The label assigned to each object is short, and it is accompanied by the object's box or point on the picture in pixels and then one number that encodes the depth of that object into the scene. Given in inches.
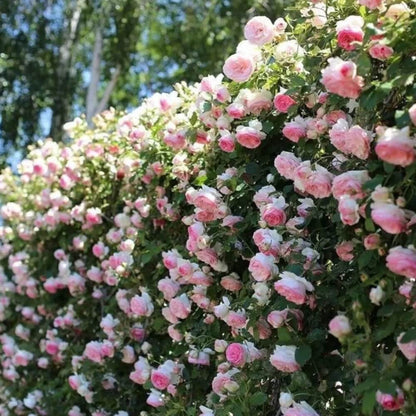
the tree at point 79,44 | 368.8
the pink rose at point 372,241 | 58.7
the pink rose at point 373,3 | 62.5
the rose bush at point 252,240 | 57.9
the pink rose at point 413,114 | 52.4
